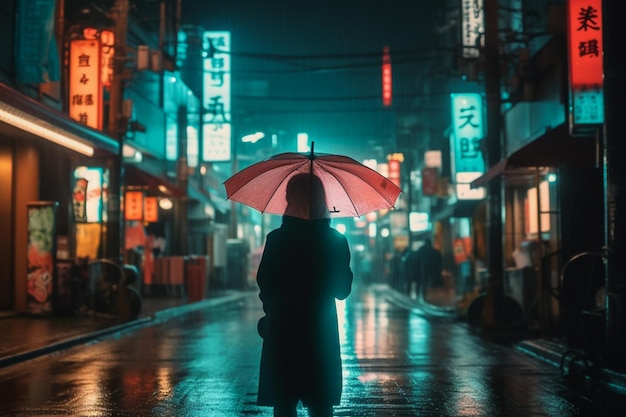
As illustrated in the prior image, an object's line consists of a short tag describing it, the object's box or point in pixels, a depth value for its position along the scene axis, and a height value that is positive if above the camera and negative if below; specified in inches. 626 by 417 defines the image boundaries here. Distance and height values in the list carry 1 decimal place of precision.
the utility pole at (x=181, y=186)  1407.5 +76.0
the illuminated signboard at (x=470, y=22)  1071.0 +266.0
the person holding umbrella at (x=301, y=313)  204.4 -19.4
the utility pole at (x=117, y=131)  844.6 +103.0
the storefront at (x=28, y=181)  783.7 +55.9
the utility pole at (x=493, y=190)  711.1 +35.3
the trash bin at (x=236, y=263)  1828.2 -66.8
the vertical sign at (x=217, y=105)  1437.0 +217.4
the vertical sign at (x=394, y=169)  2324.1 +173.4
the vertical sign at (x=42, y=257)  807.1 -21.7
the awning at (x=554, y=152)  587.8 +55.0
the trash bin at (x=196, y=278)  1223.5 -64.0
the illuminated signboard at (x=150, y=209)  1206.3 +35.0
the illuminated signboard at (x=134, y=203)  1146.7 +41.2
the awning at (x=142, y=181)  1120.2 +70.4
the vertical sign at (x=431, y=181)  1659.7 +100.0
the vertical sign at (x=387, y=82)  2021.4 +366.1
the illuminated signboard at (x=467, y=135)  1109.7 +126.2
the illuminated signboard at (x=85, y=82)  902.4 +161.1
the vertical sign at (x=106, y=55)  960.3 +202.5
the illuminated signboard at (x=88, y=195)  879.7 +40.5
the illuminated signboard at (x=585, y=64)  553.0 +113.1
